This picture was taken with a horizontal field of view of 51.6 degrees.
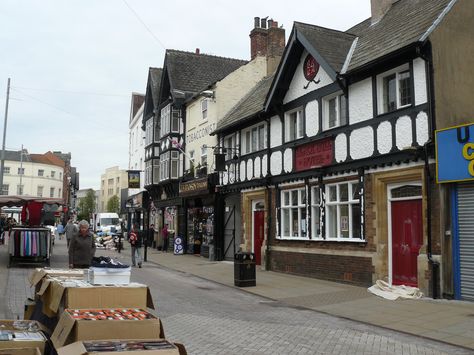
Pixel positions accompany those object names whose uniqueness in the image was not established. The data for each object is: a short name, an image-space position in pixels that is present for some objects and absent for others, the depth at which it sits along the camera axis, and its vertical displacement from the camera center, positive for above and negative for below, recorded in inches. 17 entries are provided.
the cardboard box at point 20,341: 155.3 -38.1
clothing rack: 686.5 -27.4
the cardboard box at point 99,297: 186.9 -27.7
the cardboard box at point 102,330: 157.2 -34.1
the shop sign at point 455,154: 439.5 +64.6
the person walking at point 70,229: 815.6 -6.1
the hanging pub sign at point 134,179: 1470.2 +138.7
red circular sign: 652.7 +212.3
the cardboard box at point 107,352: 134.6 -35.2
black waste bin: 568.4 -51.7
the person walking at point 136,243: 785.6 -28.5
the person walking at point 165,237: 1226.6 -30.6
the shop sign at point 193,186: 961.5 +80.0
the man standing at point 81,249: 390.3 -18.8
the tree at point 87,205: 3623.8 +154.4
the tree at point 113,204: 3472.0 +151.8
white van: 1776.1 +16.2
